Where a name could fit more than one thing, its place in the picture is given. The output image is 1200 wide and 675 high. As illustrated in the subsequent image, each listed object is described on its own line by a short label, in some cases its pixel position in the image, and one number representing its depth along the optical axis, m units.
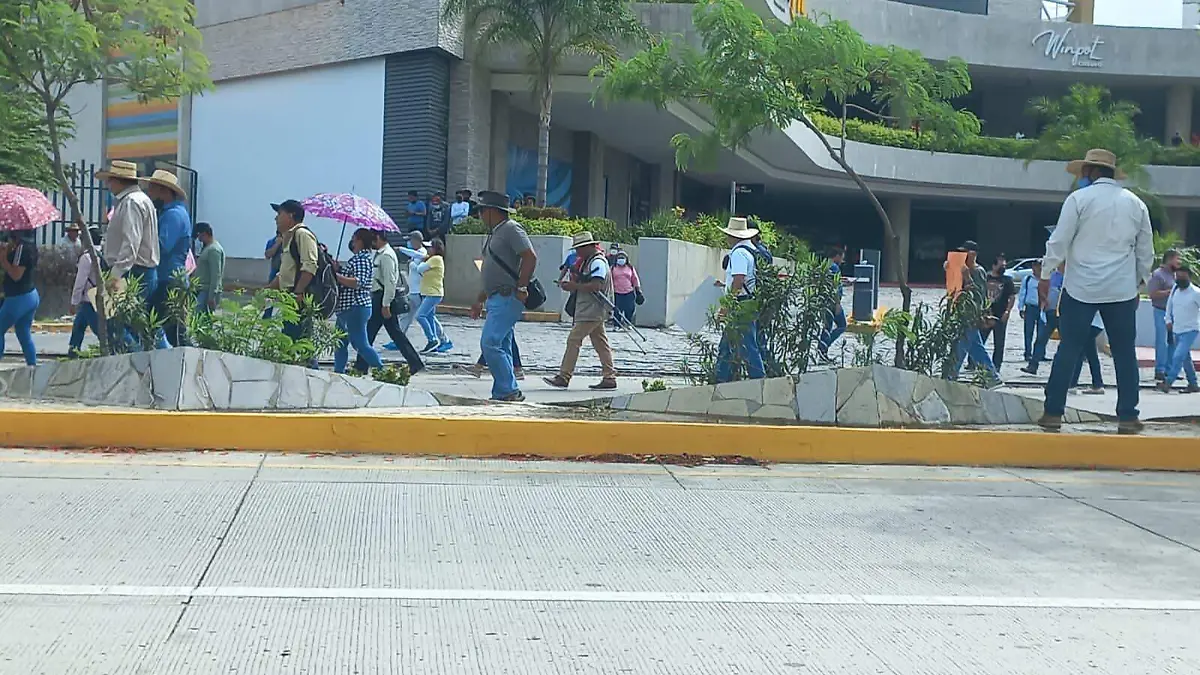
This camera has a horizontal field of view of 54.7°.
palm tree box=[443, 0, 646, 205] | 22.78
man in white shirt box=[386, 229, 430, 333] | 14.73
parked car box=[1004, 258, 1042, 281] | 29.41
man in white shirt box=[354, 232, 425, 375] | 12.14
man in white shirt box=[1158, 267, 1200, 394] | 13.35
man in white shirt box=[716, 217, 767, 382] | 9.47
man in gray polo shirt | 9.38
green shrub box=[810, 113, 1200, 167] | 36.51
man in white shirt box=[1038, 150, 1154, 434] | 8.71
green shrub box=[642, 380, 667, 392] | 9.90
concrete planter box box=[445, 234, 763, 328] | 20.30
